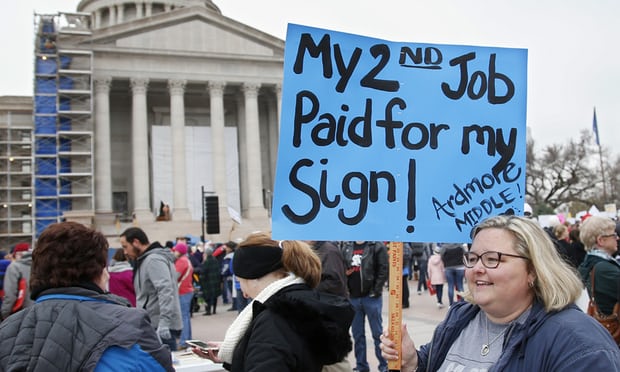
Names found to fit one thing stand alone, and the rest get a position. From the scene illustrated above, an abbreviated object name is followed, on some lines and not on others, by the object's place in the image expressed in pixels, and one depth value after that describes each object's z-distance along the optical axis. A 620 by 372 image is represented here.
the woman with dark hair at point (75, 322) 2.37
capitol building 39.34
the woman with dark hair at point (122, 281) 7.06
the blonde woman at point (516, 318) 1.95
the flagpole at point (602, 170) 43.80
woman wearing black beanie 2.51
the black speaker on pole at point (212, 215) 23.59
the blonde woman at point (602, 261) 4.39
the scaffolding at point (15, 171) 48.18
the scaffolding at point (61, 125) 38.81
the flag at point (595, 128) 43.91
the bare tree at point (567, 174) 49.47
